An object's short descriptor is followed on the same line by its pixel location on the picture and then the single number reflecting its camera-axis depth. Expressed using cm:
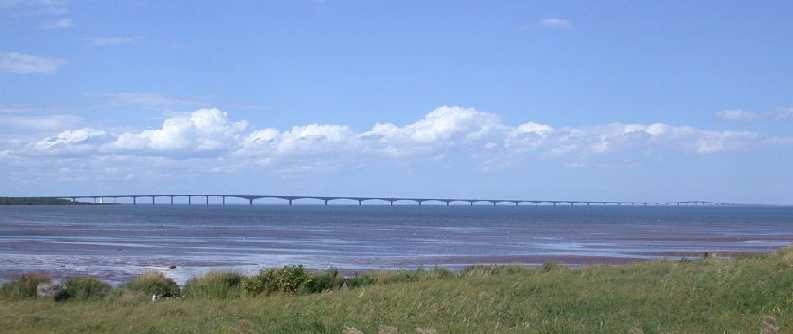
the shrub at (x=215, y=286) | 2419
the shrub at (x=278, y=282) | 2394
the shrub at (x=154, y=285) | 2597
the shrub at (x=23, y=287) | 2497
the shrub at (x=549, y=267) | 3153
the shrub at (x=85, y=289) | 2504
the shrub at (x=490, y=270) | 2870
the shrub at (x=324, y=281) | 2491
